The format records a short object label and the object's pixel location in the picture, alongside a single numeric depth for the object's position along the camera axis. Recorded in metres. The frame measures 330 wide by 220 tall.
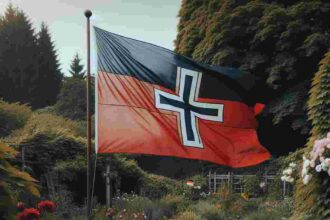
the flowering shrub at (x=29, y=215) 5.21
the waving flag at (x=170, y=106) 7.53
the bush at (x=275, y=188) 17.23
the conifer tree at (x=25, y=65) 40.69
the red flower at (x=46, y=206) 6.57
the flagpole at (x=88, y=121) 6.78
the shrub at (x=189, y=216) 11.26
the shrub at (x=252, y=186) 18.53
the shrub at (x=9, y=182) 3.23
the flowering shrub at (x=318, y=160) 5.85
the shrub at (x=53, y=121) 23.17
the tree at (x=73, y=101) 30.45
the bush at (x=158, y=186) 16.52
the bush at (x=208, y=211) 12.26
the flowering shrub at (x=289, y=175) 7.57
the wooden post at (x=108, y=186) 13.37
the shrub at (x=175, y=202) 13.63
